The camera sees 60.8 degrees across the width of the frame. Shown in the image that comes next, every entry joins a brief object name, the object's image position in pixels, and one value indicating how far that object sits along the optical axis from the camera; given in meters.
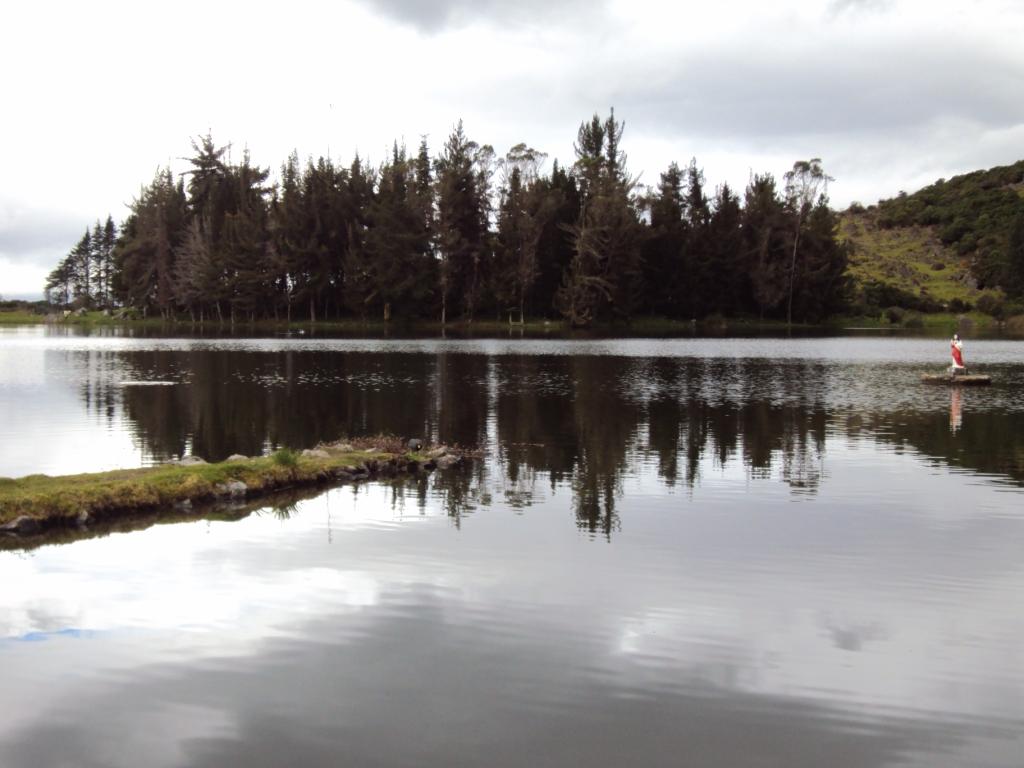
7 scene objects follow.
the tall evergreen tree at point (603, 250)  101.06
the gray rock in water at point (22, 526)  16.12
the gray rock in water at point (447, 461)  23.77
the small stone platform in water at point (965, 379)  43.75
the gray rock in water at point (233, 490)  19.06
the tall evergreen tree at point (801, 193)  114.00
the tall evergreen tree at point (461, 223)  104.50
